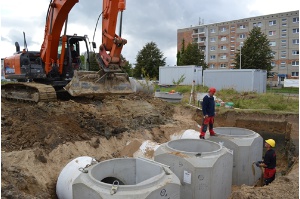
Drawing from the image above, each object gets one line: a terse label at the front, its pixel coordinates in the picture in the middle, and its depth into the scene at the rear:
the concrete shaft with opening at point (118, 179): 3.26
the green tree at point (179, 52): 40.08
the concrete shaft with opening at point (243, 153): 5.90
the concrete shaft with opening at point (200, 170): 4.32
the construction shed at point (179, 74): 19.99
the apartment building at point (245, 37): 35.18
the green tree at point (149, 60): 31.57
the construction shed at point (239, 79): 16.67
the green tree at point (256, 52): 26.15
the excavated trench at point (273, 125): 8.32
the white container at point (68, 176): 4.24
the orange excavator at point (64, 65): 6.39
